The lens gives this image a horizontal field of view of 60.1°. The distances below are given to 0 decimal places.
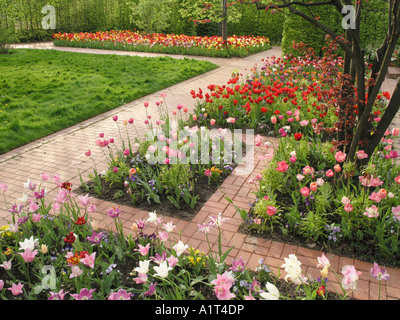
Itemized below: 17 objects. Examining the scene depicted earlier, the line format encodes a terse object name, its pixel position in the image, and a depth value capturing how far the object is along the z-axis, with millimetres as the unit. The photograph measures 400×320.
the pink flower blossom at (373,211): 2582
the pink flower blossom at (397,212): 2415
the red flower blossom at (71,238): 2275
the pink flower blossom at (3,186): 2900
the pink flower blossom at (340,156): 3016
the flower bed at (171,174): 3705
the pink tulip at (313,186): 2879
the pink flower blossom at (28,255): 2221
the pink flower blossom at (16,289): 2070
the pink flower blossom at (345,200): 2644
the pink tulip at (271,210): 2861
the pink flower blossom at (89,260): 2106
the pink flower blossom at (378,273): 1838
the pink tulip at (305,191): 2766
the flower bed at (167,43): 13570
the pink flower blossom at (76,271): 2164
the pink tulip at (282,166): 3075
